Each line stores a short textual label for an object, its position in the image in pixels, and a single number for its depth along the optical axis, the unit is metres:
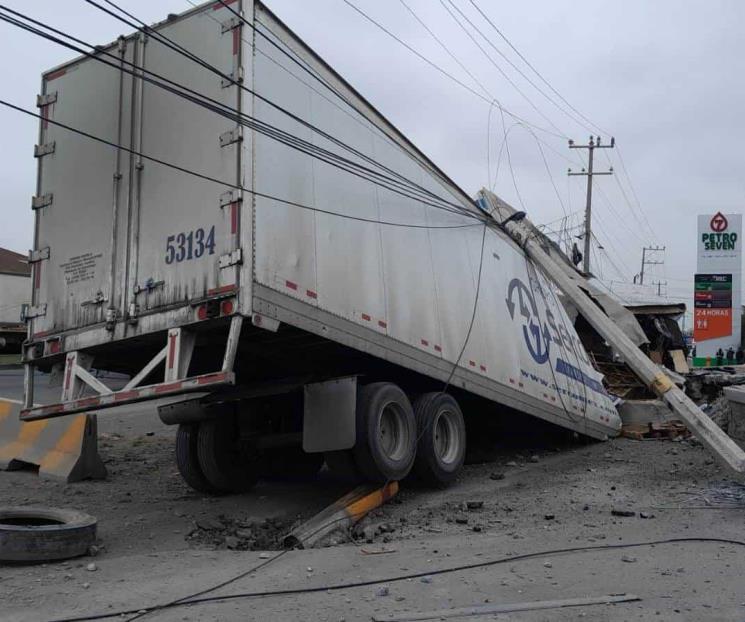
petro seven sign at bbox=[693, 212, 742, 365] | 28.11
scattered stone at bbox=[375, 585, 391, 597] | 5.06
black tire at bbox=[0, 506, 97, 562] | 5.80
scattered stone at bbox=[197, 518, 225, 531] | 7.28
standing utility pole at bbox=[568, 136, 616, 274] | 43.44
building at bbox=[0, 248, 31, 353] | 34.53
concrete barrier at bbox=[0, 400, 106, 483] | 9.41
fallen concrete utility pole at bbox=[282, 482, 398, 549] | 6.75
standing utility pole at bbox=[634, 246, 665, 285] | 85.44
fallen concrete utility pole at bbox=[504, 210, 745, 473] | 8.95
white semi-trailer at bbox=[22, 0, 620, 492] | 6.43
